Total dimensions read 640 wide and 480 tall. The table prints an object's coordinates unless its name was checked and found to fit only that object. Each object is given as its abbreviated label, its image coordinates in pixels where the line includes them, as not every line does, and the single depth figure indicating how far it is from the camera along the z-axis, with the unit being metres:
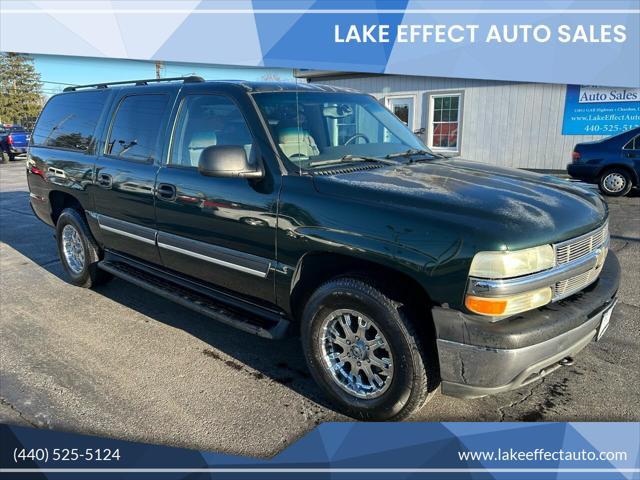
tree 30.73
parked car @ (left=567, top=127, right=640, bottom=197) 10.35
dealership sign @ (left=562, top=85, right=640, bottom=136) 13.07
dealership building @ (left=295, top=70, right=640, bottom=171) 13.36
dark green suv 2.45
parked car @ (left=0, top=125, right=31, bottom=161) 23.52
